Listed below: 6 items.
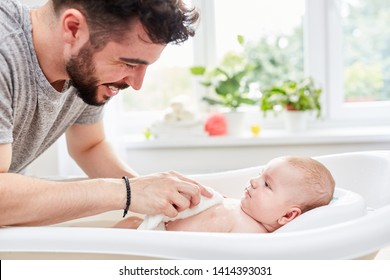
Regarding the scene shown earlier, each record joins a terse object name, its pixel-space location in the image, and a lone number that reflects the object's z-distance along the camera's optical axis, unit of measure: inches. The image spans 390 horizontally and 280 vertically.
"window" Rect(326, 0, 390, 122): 94.7
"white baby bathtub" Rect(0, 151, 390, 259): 37.7
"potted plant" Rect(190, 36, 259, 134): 91.0
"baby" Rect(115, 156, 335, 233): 50.4
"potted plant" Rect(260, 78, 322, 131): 89.4
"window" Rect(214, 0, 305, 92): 97.6
